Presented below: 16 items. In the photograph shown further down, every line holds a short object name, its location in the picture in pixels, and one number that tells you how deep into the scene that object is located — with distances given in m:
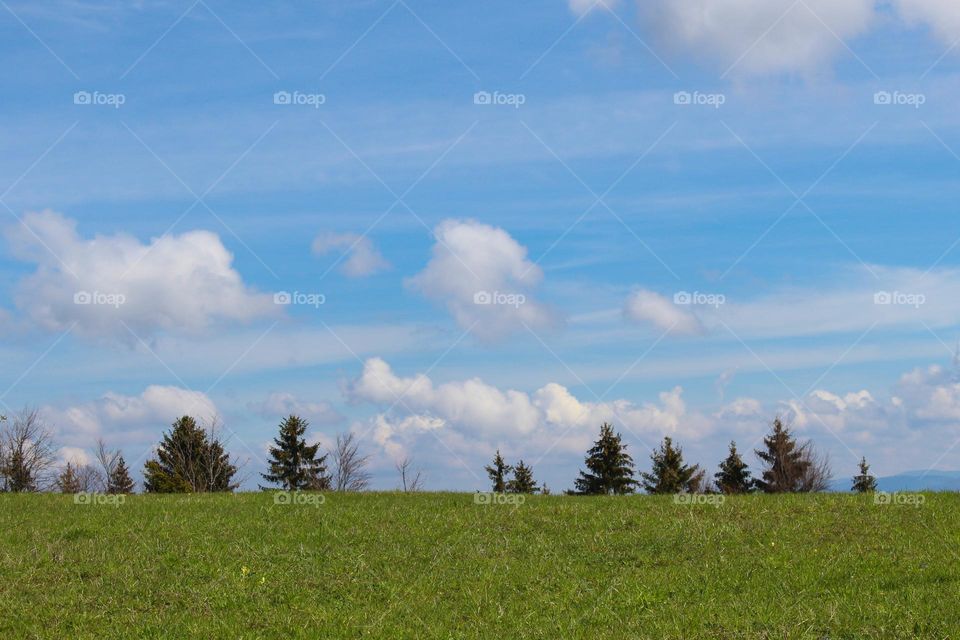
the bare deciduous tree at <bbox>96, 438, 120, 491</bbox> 64.31
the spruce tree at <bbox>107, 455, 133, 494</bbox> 74.18
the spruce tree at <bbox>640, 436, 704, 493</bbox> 71.12
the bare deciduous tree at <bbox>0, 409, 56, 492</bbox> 54.03
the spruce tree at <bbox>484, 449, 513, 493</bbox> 80.91
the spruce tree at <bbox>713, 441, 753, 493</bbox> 69.25
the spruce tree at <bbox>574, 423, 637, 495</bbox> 68.75
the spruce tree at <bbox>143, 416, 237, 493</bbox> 61.94
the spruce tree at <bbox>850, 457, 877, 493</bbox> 67.25
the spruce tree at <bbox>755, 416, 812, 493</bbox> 70.69
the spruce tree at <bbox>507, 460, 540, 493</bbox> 83.38
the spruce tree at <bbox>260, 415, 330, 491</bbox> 68.12
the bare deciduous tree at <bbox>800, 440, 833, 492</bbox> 69.75
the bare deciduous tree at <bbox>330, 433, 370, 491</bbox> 65.38
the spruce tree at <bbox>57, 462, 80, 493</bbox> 67.43
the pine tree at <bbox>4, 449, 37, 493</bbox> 53.87
